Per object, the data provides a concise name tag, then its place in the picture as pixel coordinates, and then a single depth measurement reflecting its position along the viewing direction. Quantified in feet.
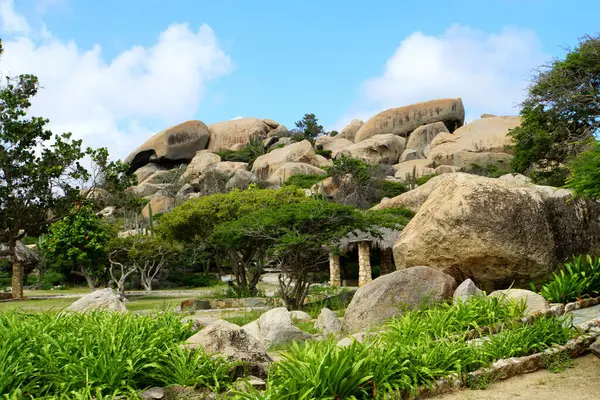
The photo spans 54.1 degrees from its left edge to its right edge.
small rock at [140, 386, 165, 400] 19.52
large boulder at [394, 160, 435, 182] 204.44
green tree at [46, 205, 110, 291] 98.48
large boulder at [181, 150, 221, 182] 225.15
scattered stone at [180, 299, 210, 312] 69.10
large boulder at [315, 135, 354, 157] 258.78
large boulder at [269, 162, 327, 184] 191.31
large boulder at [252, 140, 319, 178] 210.79
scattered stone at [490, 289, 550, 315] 31.65
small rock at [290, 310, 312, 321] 50.89
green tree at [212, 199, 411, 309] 61.36
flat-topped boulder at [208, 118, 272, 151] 274.98
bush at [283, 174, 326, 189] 173.47
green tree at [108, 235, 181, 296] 97.71
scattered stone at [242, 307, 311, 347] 36.83
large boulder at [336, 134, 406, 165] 228.22
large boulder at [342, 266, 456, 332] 37.06
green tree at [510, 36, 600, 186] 88.58
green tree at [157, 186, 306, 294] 81.97
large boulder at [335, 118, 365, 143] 290.56
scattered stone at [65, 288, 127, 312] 39.48
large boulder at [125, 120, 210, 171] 262.26
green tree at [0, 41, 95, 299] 88.48
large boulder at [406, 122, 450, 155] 243.81
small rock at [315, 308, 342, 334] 41.66
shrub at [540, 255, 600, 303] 35.19
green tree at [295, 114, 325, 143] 284.00
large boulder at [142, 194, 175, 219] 206.10
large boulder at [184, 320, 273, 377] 22.65
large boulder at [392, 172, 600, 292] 41.22
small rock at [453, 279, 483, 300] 35.25
